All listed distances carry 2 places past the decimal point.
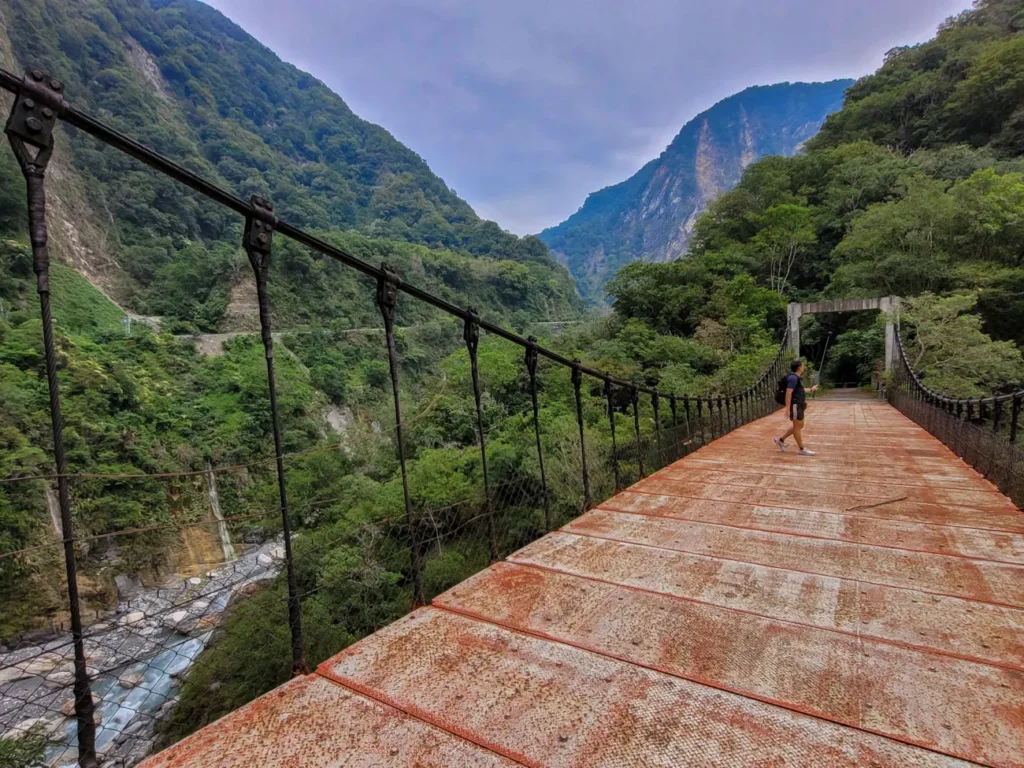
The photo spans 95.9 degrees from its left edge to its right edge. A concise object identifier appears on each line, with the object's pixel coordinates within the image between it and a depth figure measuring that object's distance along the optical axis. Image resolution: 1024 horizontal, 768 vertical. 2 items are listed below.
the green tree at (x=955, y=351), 10.12
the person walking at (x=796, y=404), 4.90
